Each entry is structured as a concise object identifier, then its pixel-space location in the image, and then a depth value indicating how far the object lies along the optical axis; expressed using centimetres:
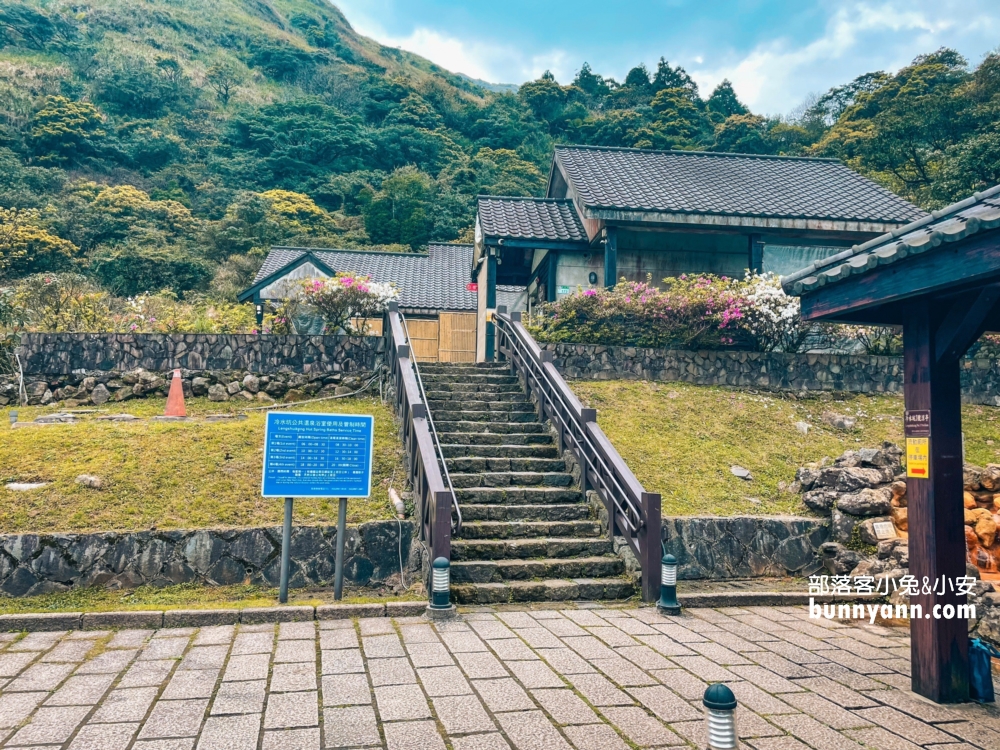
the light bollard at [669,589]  642
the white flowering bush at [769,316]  1252
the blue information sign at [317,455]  633
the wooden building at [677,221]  1459
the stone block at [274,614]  590
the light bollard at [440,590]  615
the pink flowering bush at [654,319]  1253
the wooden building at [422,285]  2098
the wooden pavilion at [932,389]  411
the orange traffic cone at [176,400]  1077
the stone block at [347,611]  605
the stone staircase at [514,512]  685
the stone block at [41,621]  561
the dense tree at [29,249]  3141
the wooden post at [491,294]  1599
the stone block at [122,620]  570
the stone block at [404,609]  622
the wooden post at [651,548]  675
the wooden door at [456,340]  2095
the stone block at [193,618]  580
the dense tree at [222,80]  6388
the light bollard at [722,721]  258
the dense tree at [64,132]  4494
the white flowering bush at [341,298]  1320
